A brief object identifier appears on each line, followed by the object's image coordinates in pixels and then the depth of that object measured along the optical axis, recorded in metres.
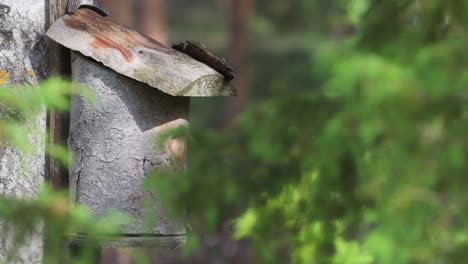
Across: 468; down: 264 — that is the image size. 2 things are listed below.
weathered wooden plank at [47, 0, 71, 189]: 6.86
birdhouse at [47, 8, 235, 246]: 6.59
